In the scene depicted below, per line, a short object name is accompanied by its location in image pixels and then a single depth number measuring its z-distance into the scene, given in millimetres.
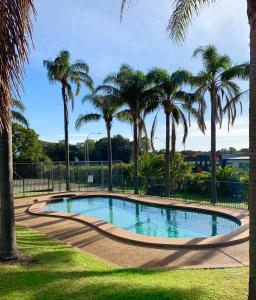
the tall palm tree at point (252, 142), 3206
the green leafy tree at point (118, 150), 53559
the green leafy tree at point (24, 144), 31174
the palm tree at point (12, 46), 2629
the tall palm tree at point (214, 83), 13829
